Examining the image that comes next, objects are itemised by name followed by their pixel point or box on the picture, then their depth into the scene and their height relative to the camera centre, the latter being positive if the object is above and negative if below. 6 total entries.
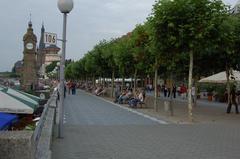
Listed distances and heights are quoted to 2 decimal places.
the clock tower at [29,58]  53.88 +4.41
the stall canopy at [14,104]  7.05 -0.46
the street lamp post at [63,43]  9.42 +1.26
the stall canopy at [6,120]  5.91 -0.70
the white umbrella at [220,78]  25.12 +0.67
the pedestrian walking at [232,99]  17.96 -0.70
